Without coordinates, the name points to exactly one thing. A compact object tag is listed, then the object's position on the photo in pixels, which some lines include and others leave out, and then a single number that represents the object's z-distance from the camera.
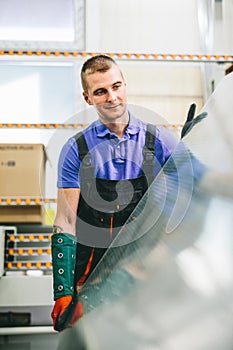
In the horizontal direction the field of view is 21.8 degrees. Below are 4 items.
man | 1.78
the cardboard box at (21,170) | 2.91
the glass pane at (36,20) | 4.27
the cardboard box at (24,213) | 2.95
